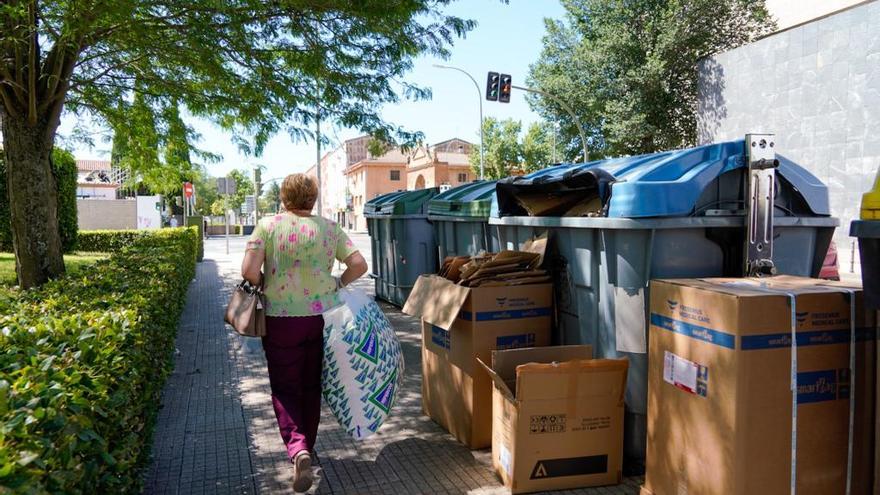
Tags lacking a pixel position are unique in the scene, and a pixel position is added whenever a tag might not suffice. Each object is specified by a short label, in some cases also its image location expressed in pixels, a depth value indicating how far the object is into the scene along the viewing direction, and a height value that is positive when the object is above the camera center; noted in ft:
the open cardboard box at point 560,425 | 10.98 -3.57
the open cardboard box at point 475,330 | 12.92 -2.20
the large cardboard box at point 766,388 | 8.55 -2.30
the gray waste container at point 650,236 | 11.59 -0.21
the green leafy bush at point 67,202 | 59.92 +2.67
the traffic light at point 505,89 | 65.77 +14.50
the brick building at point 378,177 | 227.40 +18.44
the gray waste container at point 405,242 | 31.01 -0.76
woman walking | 11.73 -1.32
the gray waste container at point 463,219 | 24.06 +0.32
